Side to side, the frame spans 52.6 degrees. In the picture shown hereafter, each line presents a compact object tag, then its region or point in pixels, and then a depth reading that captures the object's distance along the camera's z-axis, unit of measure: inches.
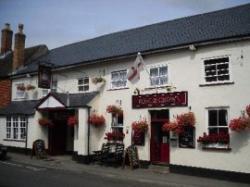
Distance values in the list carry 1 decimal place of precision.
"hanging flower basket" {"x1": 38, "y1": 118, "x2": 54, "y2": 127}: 647.3
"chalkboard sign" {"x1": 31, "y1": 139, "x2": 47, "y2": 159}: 621.3
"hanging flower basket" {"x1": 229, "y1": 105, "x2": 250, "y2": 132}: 403.9
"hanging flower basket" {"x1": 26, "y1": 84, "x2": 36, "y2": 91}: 730.2
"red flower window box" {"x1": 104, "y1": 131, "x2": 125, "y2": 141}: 550.7
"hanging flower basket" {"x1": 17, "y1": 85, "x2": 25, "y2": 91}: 749.8
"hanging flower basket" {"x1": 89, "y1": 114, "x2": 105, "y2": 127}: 568.5
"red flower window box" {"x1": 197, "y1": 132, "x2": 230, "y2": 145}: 429.3
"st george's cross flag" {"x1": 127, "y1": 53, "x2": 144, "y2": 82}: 511.7
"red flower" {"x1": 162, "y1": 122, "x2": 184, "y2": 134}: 461.9
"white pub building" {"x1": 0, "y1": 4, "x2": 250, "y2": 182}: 433.4
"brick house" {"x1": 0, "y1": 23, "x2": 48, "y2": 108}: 814.8
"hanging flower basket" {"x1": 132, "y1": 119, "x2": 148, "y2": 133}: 509.1
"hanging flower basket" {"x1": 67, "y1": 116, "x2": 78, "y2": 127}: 583.9
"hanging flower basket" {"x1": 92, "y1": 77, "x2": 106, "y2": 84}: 584.1
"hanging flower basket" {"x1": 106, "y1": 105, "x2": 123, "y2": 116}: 550.7
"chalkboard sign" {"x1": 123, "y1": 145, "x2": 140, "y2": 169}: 509.6
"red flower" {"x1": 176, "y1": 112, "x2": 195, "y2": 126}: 454.2
